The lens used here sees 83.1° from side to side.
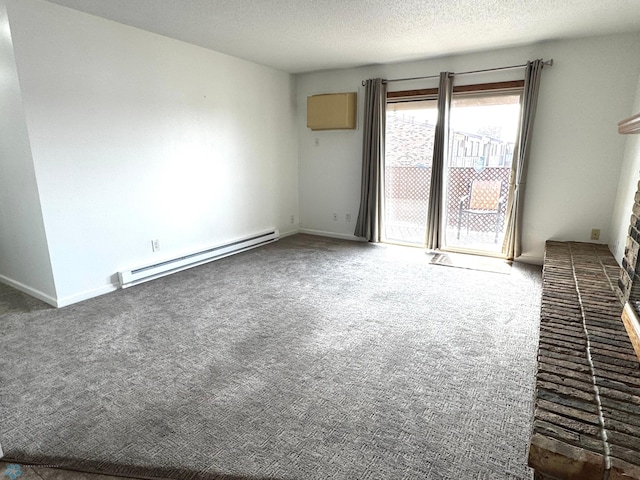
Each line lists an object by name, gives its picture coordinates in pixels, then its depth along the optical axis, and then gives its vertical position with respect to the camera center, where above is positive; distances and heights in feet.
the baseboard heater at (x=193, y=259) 11.44 -3.57
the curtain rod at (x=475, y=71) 12.13 +3.21
